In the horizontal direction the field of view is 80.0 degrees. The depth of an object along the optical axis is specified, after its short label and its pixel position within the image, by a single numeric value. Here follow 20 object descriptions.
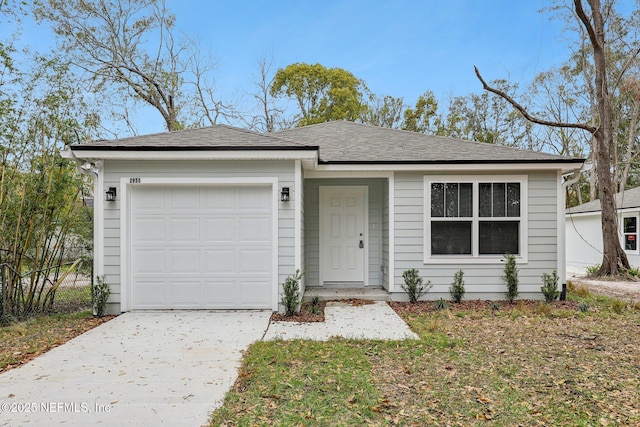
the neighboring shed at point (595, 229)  13.57
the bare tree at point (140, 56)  16.09
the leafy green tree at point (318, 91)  21.59
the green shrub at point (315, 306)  6.09
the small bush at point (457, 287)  6.88
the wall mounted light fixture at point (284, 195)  6.02
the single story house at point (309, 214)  6.05
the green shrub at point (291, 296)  5.91
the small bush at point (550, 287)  6.78
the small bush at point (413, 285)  6.87
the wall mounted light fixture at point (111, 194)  5.98
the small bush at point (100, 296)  5.92
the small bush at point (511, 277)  6.81
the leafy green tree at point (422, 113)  22.72
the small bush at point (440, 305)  6.41
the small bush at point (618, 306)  6.22
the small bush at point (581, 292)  7.55
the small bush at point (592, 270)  11.58
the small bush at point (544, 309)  5.94
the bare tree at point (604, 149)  10.54
